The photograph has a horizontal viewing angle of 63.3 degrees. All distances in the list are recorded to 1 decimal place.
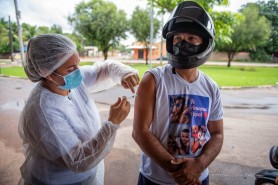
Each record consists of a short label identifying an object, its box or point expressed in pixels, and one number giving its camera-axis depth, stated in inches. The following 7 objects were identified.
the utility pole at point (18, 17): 480.9
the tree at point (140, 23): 1006.4
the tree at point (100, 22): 850.1
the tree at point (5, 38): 1229.1
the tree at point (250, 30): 927.7
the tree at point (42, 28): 1502.5
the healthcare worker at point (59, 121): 56.4
